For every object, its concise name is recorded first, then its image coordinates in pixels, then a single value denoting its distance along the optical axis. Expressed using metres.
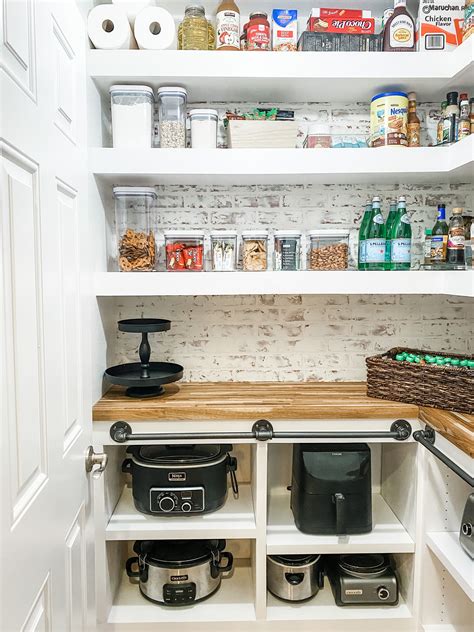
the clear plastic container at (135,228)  1.97
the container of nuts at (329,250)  2.02
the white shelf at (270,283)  1.92
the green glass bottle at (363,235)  2.05
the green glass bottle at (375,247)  2.01
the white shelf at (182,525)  1.85
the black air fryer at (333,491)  1.85
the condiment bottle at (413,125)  2.02
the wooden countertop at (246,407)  1.82
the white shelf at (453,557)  1.53
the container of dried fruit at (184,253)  1.98
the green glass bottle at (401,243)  2.00
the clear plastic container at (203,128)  1.98
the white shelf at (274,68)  1.89
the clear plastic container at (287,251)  2.03
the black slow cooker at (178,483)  1.85
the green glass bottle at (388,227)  2.02
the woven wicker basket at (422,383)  1.74
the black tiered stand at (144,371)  1.85
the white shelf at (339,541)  1.85
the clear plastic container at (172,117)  1.98
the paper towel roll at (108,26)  1.86
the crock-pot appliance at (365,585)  1.94
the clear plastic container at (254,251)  2.01
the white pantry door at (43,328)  0.89
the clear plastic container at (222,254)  2.02
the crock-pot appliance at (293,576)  1.95
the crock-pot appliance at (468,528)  1.60
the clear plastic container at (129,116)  1.95
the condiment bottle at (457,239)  1.92
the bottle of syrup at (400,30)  1.94
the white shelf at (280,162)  1.92
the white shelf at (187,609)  1.89
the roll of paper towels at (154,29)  1.88
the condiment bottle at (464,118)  1.89
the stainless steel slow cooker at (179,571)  1.91
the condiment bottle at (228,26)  1.95
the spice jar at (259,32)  1.95
